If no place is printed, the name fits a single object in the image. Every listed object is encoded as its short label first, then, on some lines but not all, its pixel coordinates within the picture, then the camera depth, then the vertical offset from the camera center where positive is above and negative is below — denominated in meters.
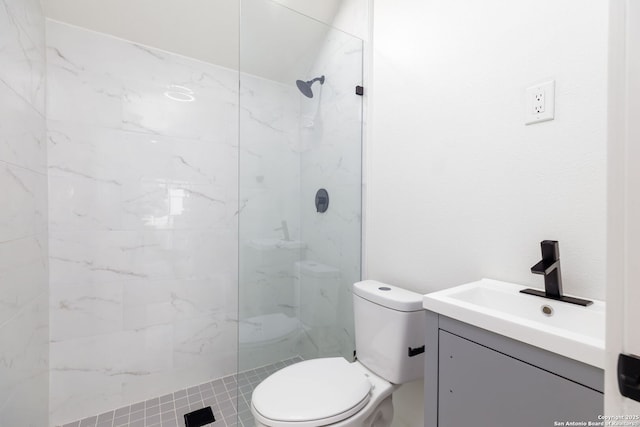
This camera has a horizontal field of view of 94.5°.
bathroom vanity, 0.61 -0.39
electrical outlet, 0.93 +0.36
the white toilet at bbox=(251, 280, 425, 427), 1.04 -0.69
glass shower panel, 1.52 +0.14
